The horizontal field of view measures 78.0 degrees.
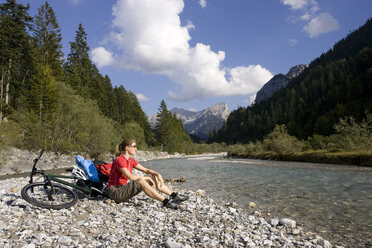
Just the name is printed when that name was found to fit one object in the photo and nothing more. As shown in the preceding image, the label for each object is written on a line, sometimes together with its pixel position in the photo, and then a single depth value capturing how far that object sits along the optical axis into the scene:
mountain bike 5.94
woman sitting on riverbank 6.46
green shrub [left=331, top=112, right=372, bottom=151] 27.25
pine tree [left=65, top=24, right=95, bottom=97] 48.56
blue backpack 7.25
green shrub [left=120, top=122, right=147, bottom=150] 59.43
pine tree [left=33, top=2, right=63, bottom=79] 42.33
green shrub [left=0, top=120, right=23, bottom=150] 22.78
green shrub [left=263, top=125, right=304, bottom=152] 41.03
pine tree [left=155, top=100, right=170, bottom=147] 82.19
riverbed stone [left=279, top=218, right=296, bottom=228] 5.44
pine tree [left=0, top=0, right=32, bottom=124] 30.30
